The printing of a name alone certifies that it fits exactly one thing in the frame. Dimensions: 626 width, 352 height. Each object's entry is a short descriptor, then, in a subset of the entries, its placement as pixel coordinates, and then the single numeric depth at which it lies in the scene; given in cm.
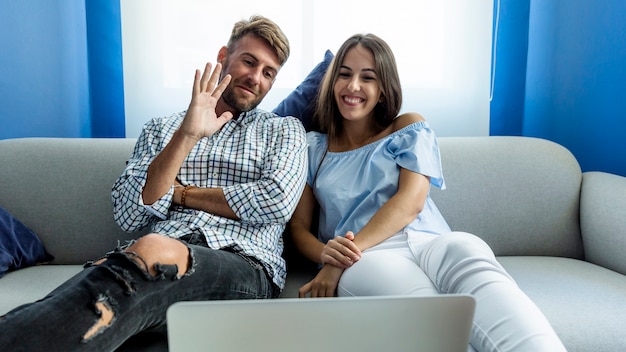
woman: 120
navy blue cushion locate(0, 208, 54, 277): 158
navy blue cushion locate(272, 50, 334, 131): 183
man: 91
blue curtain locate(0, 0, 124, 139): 204
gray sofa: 165
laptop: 59
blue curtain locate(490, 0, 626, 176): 194
